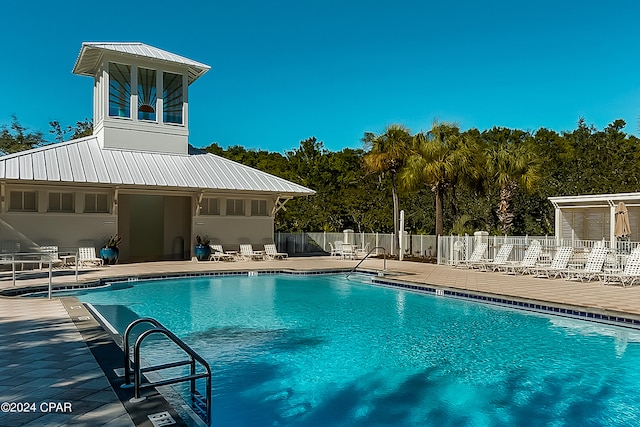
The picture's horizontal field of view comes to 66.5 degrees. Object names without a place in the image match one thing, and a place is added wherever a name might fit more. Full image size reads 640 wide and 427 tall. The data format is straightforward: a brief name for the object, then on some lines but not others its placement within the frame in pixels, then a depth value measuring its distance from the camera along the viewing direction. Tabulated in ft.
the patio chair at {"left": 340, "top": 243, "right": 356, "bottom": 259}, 72.38
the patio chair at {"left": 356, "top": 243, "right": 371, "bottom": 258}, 73.20
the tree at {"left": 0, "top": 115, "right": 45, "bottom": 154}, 118.42
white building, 53.93
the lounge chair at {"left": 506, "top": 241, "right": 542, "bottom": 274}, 50.70
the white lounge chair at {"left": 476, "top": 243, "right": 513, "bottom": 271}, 53.69
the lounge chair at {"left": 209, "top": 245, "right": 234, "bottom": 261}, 65.10
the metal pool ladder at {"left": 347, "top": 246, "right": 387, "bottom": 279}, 55.43
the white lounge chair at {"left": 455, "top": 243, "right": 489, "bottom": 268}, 55.77
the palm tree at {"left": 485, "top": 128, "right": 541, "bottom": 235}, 69.15
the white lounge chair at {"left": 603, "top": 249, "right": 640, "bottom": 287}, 42.04
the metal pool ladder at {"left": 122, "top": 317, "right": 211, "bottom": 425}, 13.70
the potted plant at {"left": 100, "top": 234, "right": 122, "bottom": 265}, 57.41
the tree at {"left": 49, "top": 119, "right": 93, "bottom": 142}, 127.75
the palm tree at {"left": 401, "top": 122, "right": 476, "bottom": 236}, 64.75
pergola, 60.44
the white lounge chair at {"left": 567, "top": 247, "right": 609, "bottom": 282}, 45.16
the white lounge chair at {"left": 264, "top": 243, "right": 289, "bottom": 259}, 68.08
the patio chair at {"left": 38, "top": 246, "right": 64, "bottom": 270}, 51.90
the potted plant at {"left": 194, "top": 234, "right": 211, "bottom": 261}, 64.28
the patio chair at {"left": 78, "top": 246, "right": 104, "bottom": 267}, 55.52
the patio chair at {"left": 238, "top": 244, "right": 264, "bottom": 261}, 66.63
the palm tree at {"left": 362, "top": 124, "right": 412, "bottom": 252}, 69.72
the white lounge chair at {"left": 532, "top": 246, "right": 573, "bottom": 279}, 48.06
